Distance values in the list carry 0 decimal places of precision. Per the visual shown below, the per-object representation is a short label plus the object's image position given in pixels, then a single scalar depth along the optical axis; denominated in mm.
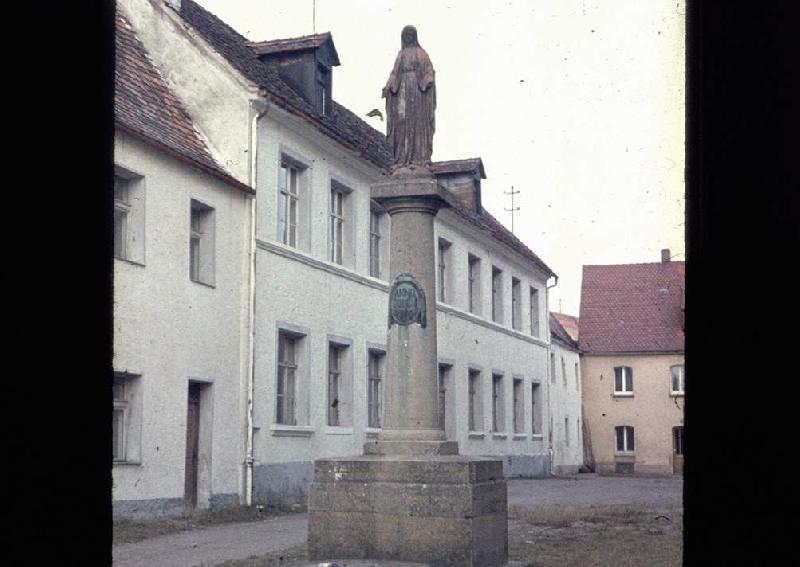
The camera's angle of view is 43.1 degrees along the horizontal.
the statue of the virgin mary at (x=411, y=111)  9406
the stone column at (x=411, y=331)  8797
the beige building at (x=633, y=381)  42906
